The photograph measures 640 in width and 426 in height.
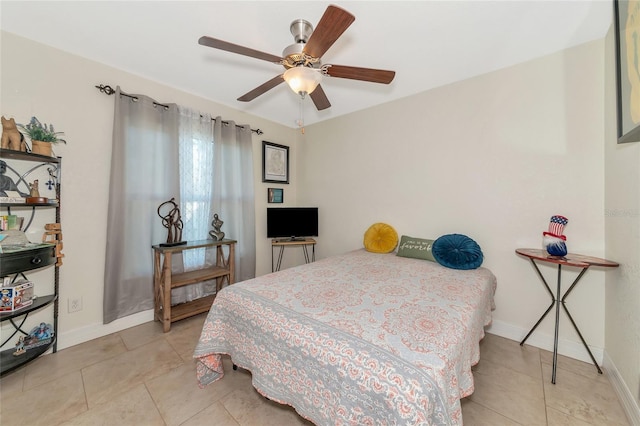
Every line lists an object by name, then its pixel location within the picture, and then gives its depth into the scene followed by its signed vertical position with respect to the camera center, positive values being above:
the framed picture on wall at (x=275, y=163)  3.45 +0.78
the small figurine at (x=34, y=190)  1.77 +0.17
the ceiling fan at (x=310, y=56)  1.22 +0.97
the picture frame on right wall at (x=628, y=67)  1.22 +0.85
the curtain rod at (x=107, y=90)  2.11 +1.12
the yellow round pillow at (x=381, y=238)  2.77 -0.30
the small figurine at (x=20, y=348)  1.68 -1.01
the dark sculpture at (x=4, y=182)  1.65 +0.21
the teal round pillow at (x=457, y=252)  2.10 -0.35
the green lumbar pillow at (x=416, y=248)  2.44 -0.37
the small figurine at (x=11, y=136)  1.60 +0.52
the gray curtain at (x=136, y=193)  2.16 +0.19
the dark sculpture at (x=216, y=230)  2.75 -0.21
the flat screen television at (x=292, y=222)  3.32 -0.13
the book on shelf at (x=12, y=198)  1.58 +0.09
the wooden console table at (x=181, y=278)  2.23 -0.68
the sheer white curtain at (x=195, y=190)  2.60 +0.27
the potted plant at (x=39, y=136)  1.71 +0.57
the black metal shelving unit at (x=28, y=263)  1.53 -0.35
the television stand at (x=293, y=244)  3.26 -0.44
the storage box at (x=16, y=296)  1.59 -0.60
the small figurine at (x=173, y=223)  2.41 -0.11
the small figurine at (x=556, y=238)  1.73 -0.17
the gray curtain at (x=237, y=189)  2.87 +0.31
